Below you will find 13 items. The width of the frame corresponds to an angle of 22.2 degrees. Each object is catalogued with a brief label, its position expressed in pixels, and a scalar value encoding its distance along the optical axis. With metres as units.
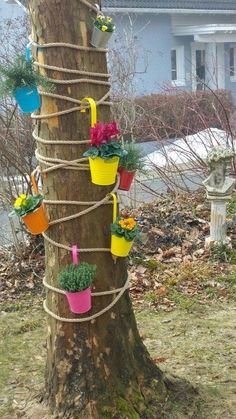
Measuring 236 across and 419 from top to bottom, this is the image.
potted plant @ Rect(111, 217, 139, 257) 2.78
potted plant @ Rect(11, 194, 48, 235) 2.75
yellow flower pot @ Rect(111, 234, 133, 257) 2.83
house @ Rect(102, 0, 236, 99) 19.66
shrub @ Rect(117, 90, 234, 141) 8.22
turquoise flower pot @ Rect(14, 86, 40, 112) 2.69
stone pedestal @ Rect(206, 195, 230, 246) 6.05
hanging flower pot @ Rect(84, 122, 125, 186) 2.62
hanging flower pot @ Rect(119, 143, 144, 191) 3.04
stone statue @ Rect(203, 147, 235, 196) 5.90
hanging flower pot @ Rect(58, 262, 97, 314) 2.71
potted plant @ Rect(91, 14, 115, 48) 2.72
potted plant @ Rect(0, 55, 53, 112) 2.63
